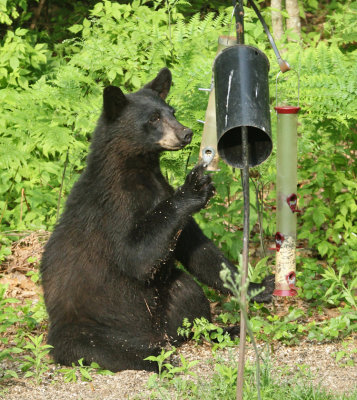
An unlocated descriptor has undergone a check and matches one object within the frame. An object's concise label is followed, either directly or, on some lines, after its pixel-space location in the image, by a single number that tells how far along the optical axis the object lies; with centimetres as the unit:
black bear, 1029
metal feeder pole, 599
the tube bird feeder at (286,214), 971
